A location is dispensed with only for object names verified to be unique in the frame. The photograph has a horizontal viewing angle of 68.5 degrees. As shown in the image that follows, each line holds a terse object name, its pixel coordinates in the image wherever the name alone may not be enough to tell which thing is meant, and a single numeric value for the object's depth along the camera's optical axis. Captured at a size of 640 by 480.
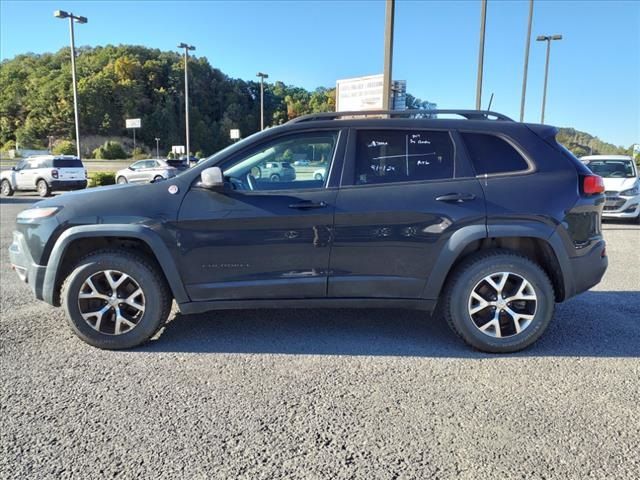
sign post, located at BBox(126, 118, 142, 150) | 40.41
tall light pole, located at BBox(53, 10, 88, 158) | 25.28
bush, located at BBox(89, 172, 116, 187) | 22.99
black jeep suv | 3.62
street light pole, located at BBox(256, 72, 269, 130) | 45.87
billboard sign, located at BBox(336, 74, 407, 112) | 12.64
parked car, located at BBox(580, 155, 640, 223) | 11.65
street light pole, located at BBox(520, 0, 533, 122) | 19.73
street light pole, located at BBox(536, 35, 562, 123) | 27.16
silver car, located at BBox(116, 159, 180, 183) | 25.64
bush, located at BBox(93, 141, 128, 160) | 73.69
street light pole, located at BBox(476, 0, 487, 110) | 14.11
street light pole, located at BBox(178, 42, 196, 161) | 38.34
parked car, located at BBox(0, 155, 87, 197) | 18.83
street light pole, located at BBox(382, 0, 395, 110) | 8.75
